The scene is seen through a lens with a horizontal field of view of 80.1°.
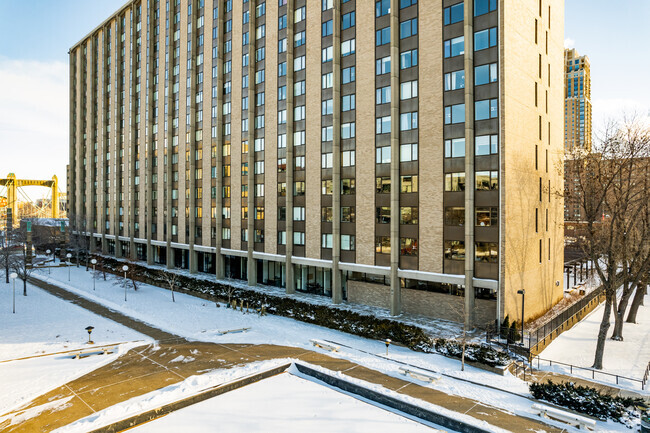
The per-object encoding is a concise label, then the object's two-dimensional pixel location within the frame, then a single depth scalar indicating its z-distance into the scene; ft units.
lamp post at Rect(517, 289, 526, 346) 79.91
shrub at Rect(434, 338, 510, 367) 65.62
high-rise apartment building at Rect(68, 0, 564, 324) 88.89
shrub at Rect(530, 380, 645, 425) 47.44
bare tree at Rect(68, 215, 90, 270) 200.75
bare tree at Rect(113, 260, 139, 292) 137.47
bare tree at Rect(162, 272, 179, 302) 132.59
